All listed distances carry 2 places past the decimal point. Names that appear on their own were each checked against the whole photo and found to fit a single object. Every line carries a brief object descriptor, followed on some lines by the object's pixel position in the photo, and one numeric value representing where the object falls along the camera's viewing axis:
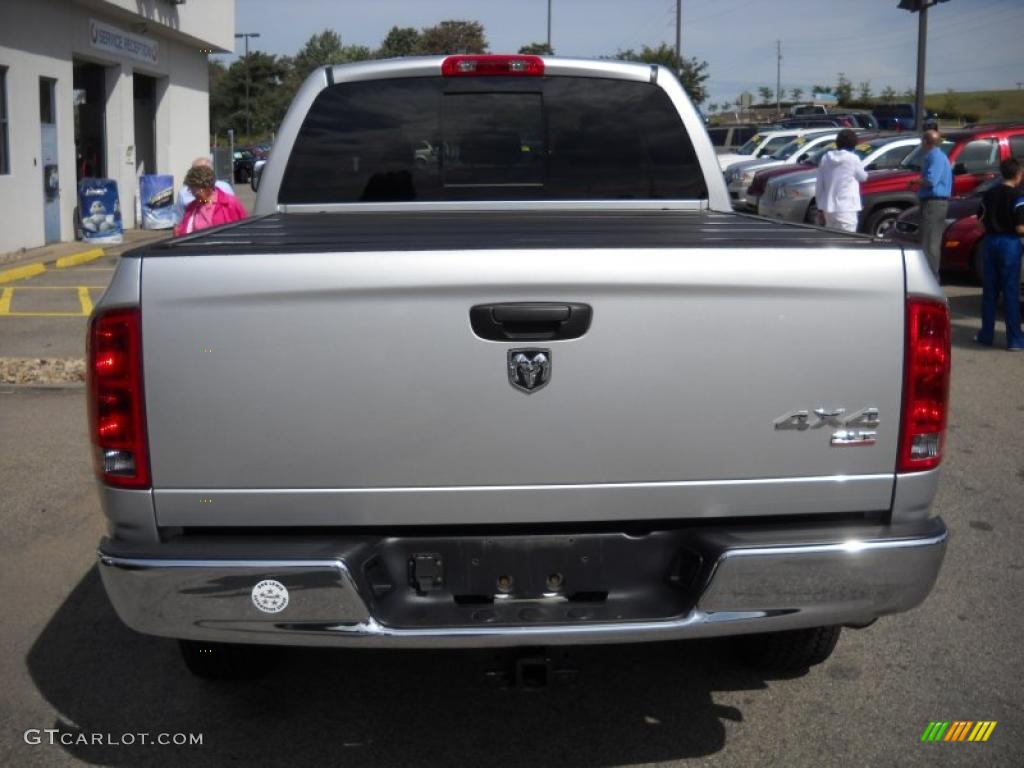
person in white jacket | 13.98
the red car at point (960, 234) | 14.48
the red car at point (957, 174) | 16.80
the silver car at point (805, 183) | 19.19
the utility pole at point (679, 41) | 48.03
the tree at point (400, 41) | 98.38
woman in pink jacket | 9.56
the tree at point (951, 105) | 81.75
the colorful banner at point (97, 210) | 21.25
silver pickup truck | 3.05
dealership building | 18.67
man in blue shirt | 13.51
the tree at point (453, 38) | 87.75
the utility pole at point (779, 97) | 95.81
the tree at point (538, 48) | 58.91
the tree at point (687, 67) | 62.09
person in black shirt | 10.55
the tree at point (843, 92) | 94.38
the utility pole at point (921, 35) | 24.19
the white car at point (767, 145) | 30.64
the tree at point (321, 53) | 113.14
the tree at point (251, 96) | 91.38
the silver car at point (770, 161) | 25.33
